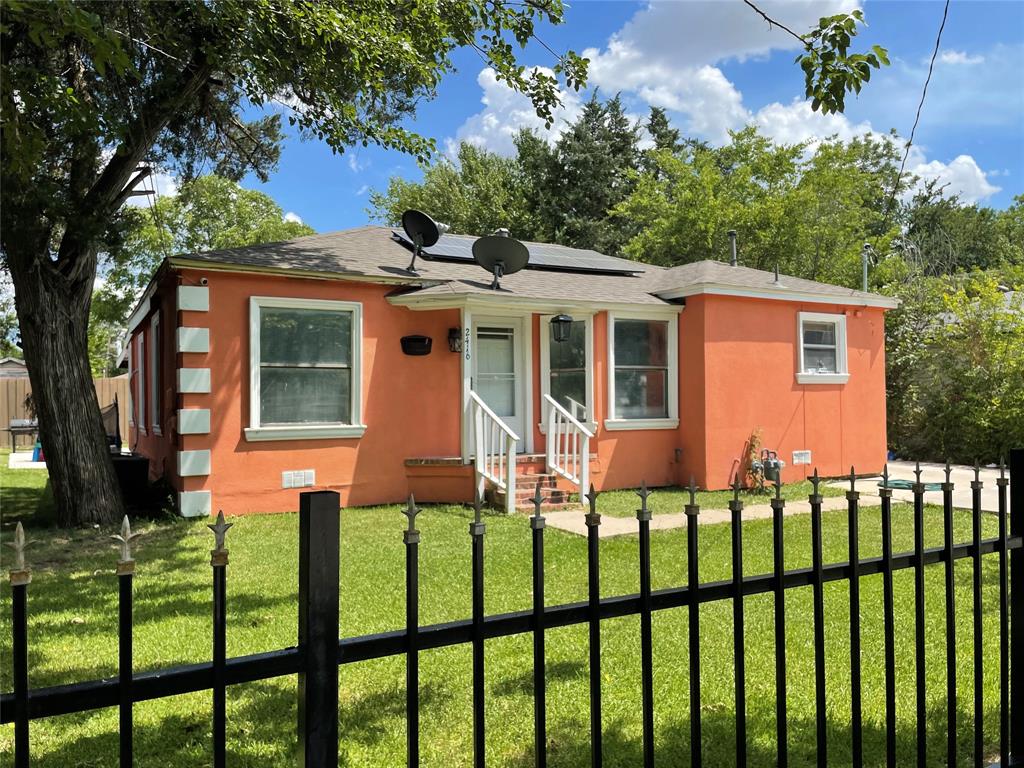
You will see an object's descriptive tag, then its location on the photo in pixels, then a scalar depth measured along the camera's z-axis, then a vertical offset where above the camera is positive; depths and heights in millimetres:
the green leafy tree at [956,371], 12766 +492
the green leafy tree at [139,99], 5465 +2863
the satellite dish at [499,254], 9656 +2032
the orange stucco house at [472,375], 8320 +333
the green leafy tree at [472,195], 26688 +8485
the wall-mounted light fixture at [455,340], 9334 +800
